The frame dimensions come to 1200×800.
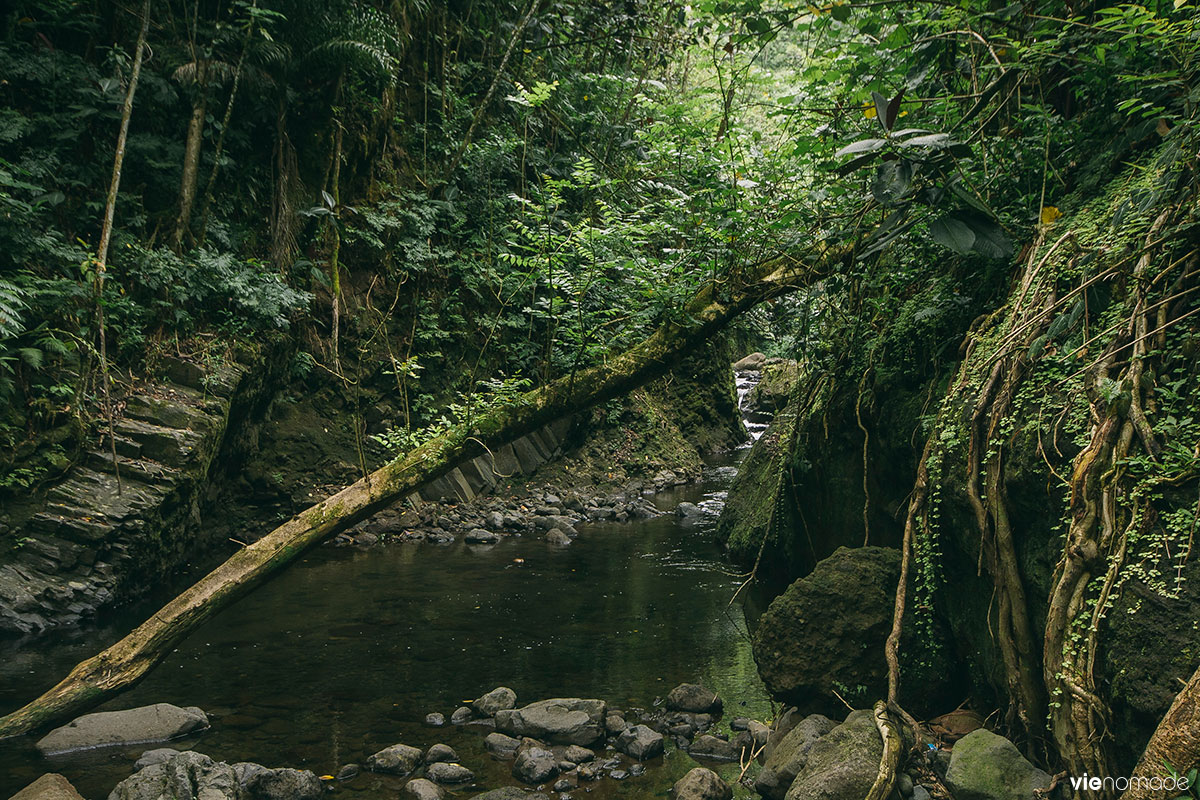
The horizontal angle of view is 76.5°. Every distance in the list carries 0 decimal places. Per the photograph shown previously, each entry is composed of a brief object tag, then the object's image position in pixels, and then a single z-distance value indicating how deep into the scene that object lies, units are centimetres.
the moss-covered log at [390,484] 407
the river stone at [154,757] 391
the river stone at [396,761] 396
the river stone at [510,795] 362
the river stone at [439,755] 408
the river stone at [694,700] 460
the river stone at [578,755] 404
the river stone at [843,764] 310
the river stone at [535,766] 385
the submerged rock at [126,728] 416
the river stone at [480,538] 923
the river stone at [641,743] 408
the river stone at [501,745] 416
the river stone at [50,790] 339
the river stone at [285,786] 365
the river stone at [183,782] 339
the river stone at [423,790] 365
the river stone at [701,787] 351
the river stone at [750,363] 2289
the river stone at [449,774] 388
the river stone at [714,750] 407
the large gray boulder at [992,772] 287
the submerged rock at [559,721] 426
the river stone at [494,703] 464
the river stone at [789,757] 352
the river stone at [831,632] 400
